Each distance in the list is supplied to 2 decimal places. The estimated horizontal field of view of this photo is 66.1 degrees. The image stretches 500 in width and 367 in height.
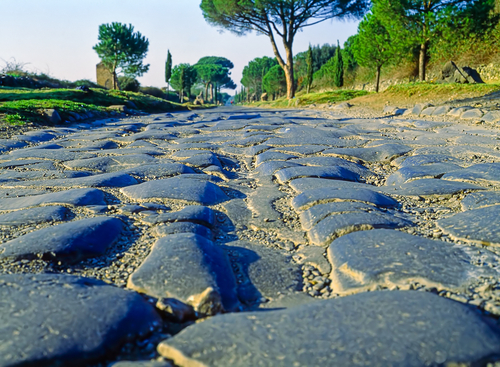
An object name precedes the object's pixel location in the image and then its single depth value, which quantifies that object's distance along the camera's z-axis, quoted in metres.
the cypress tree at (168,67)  34.75
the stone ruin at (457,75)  12.35
